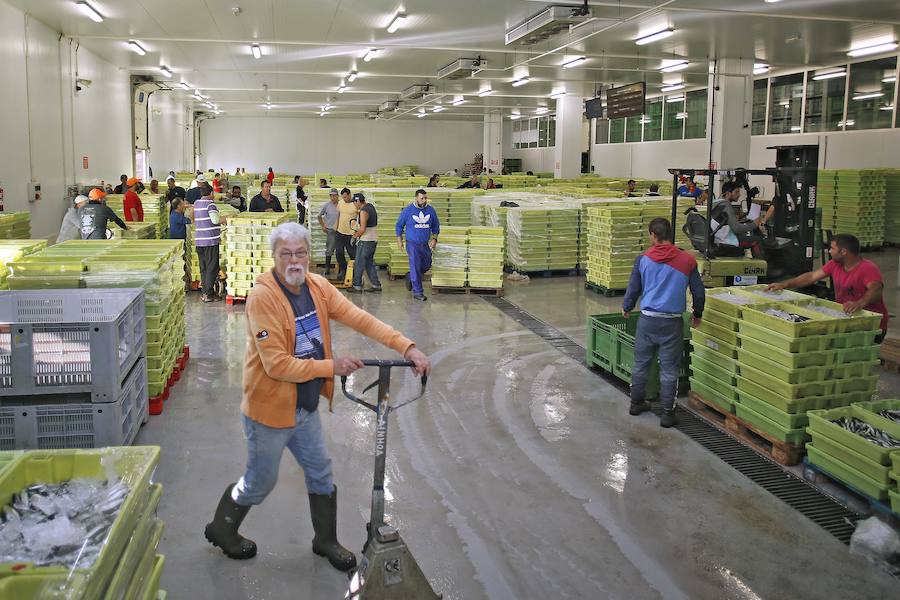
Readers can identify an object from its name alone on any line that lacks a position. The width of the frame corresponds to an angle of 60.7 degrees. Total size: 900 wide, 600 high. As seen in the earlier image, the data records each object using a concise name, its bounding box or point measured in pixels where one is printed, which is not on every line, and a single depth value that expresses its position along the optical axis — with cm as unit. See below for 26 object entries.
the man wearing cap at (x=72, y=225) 1240
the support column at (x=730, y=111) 2125
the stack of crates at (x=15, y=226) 1207
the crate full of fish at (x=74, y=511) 255
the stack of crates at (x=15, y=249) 796
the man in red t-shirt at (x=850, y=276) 718
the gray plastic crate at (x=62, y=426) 516
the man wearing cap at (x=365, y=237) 1390
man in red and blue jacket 708
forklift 995
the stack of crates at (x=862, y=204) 1953
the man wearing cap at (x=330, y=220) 1516
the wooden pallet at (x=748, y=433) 627
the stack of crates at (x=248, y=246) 1260
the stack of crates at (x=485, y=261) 1430
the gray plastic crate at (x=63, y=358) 513
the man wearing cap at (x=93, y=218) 1229
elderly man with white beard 397
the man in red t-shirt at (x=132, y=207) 1619
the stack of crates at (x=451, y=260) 1431
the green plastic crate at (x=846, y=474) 521
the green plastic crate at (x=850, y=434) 522
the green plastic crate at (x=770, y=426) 625
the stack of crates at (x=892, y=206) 2003
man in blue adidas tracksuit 1348
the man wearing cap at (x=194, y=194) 1569
